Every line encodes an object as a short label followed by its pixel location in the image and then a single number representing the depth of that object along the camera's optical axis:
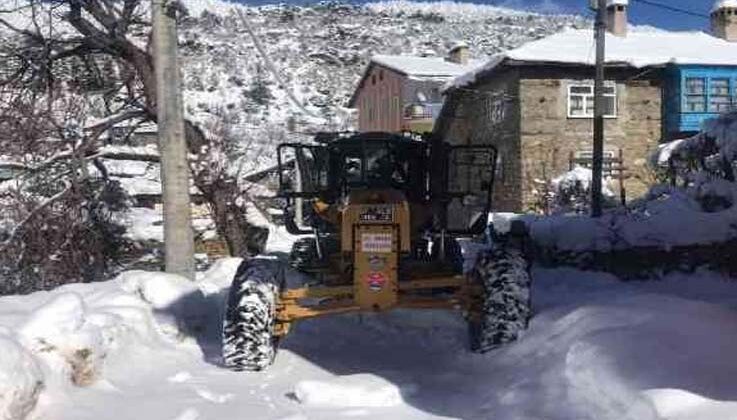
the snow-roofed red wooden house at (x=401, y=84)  48.47
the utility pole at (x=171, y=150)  10.20
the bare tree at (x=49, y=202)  13.68
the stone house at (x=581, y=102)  33.06
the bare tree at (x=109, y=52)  15.04
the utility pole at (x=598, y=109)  16.92
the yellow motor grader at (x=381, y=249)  7.42
